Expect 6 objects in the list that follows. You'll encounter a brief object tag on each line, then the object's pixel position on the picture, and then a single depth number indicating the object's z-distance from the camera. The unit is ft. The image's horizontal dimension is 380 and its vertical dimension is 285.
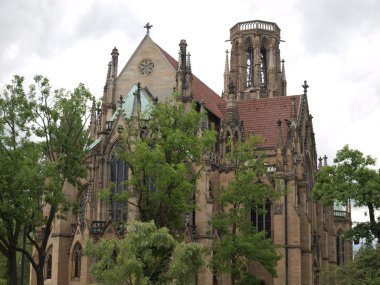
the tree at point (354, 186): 121.49
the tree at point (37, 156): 107.76
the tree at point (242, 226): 123.95
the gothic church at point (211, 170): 147.23
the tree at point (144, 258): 98.07
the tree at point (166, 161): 112.06
